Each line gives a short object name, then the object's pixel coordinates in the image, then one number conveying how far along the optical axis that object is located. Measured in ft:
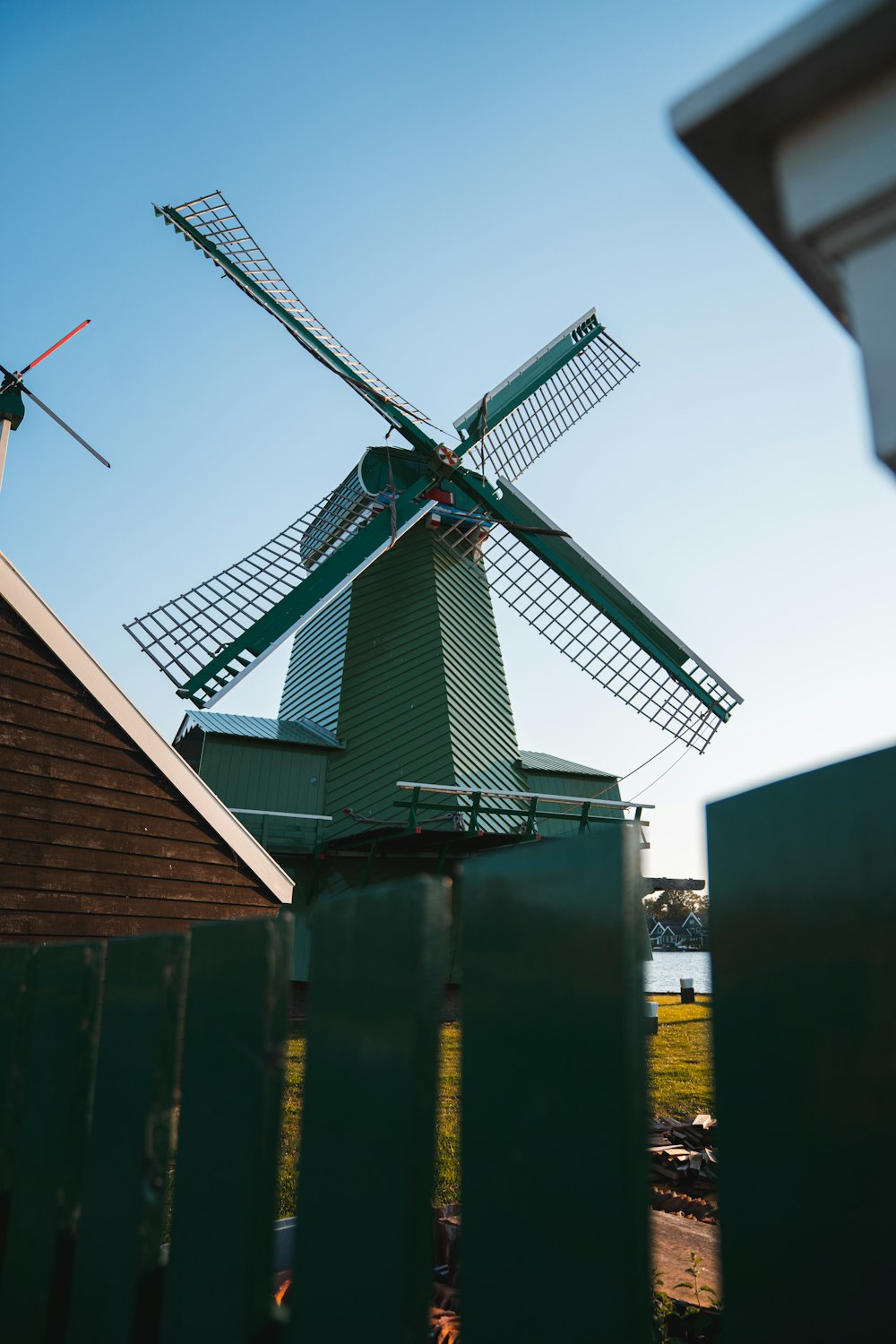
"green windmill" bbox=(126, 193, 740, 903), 40.16
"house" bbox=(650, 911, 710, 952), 169.66
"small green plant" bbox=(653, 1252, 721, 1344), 7.52
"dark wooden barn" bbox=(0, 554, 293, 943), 16.81
